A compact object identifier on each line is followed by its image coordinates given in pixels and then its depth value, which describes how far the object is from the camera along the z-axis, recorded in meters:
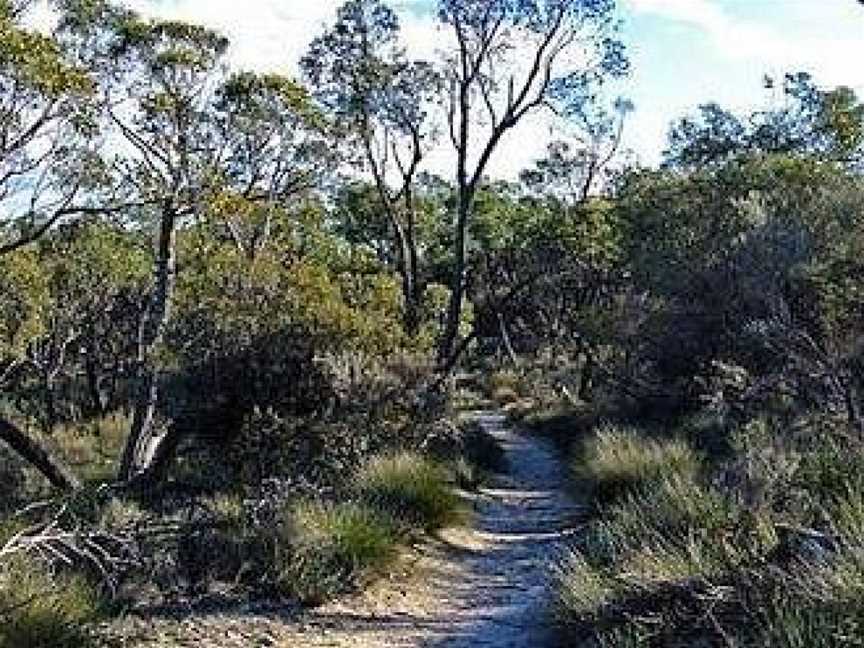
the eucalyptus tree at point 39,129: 11.56
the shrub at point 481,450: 21.92
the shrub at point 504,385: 44.47
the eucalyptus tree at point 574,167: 48.53
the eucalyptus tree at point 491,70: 28.61
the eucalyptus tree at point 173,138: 17.75
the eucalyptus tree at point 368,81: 31.48
